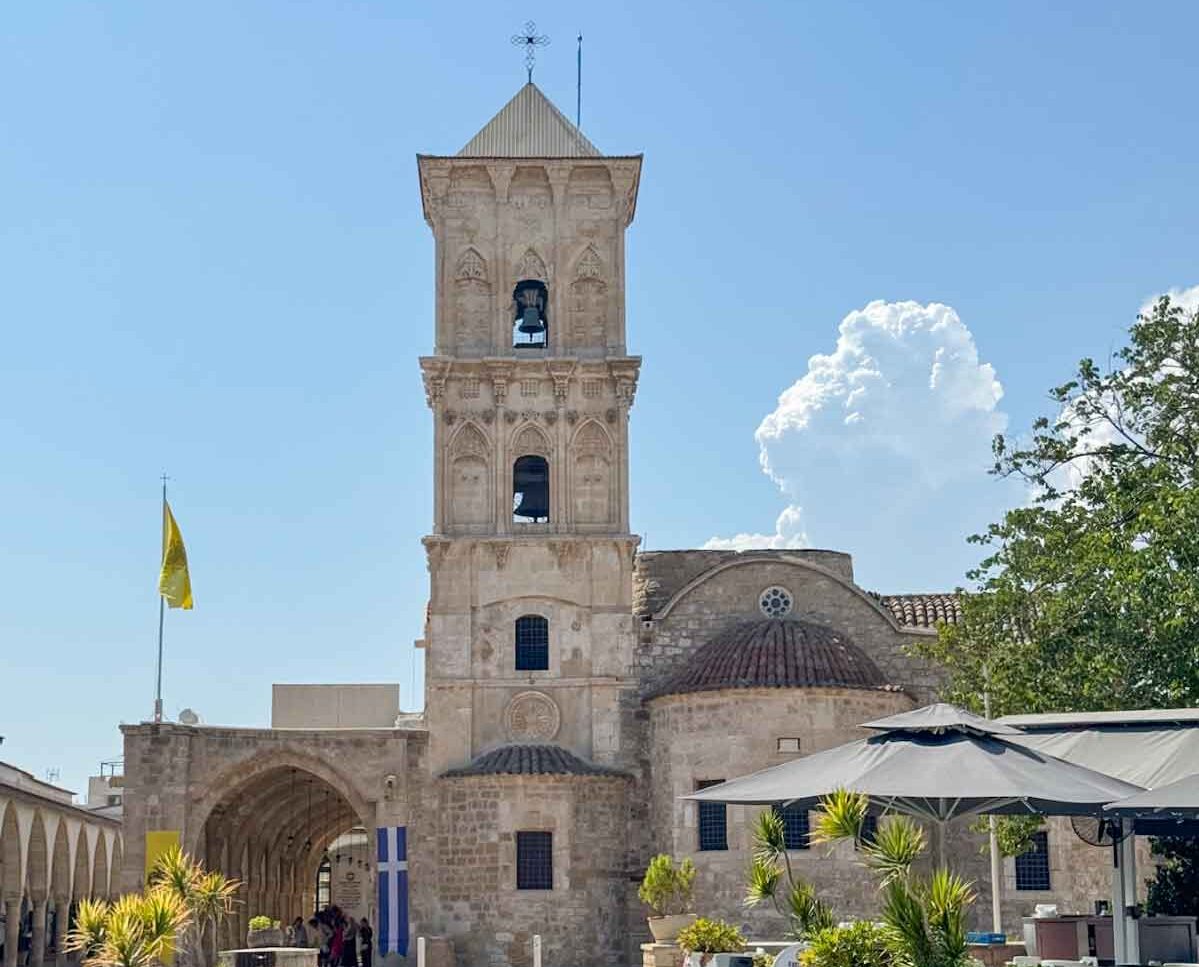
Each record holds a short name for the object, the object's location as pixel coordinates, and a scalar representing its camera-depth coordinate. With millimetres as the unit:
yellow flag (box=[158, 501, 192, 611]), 36781
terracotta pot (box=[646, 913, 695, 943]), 25562
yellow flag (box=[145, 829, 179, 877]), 33062
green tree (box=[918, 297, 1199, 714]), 22641
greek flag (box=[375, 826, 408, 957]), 32750
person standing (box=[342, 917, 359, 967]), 34500
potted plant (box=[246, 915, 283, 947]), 29562
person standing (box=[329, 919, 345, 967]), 33812
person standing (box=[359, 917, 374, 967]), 36031
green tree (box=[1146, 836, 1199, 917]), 21422
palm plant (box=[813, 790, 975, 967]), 12602
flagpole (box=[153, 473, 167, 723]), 34275
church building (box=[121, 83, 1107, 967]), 32438
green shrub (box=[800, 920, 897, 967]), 13594
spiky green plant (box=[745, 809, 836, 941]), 14945
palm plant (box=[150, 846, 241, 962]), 24812
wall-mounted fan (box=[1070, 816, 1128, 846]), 17250
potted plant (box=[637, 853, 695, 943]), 27750
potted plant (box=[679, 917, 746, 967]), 20953
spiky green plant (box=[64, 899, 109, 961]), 18359
